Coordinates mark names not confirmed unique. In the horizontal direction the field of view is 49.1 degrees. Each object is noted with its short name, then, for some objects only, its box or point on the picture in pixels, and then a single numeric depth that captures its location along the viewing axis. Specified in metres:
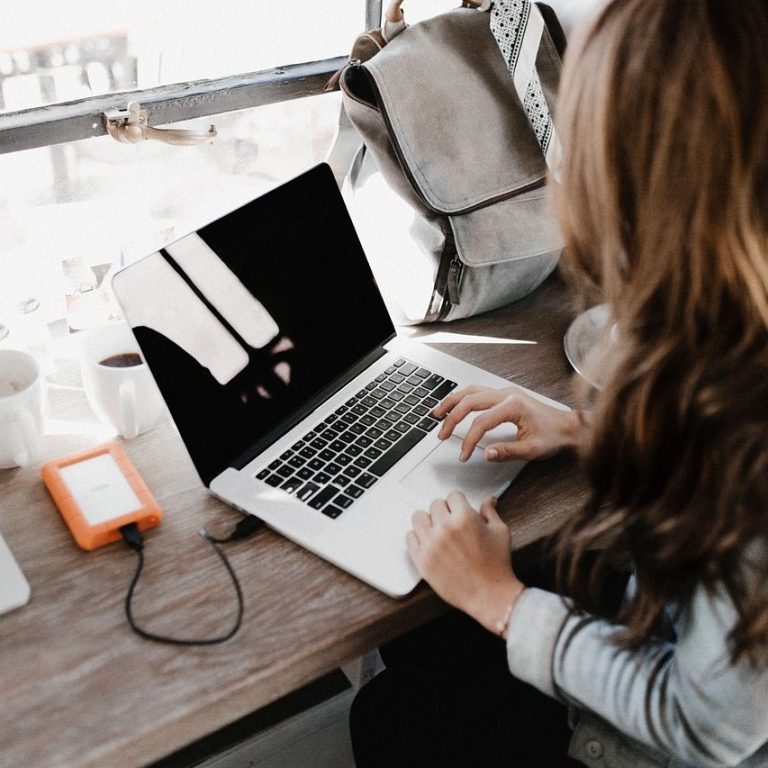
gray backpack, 1.04
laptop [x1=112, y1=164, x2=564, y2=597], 0.81
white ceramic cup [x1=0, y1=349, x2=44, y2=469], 0.84
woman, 0.57
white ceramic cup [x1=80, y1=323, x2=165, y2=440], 0.89
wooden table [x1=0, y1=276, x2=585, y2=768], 0.63
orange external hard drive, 0.79
